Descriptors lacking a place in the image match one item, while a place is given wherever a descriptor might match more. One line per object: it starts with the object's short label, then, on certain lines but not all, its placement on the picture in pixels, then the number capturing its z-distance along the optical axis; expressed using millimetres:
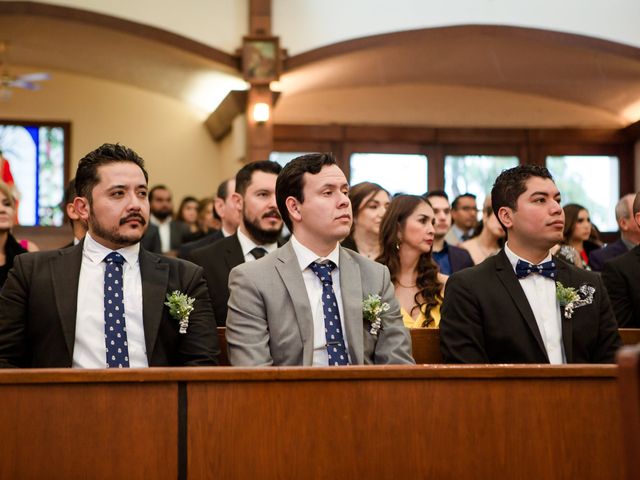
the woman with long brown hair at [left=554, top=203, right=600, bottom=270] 6859
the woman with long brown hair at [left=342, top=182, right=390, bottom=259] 5680
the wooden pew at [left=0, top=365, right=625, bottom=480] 2576
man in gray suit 3529
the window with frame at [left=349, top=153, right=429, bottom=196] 12961
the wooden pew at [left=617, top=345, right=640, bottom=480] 1618
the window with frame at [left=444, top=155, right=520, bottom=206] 13086
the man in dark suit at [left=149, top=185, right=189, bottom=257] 10898
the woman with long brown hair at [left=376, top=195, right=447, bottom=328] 4957
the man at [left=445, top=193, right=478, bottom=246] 8397
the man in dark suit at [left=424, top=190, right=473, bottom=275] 6047
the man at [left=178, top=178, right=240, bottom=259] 5996
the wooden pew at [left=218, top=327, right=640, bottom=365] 4109
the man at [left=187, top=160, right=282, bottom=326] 4953
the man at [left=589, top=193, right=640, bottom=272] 6164
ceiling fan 10660
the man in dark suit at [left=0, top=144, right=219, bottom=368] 3502
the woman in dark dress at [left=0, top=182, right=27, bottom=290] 4719
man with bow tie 3873
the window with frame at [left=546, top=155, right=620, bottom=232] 13203
